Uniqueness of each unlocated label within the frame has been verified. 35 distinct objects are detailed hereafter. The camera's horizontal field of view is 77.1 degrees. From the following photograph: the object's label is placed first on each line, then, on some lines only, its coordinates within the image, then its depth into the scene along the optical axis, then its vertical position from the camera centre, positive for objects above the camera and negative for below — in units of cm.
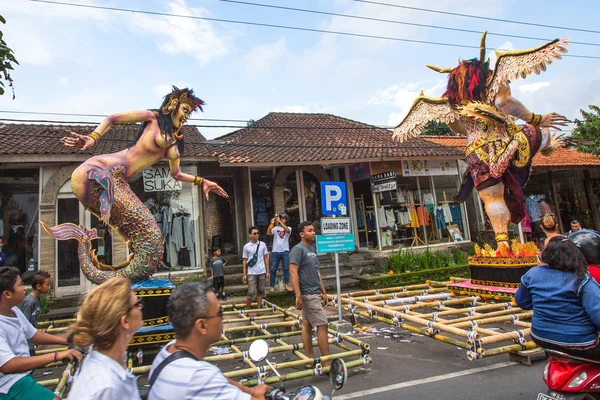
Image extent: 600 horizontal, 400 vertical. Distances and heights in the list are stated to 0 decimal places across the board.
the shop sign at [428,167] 1219 +197
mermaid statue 477 +90
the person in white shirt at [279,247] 874 -14
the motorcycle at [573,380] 252 -112
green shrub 1106 -100
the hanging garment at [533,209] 1395 +30
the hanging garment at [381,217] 1206 +46
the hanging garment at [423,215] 1262 +41
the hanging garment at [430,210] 1280 +57
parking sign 632 +64
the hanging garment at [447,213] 1298 +42
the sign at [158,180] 1002 +192
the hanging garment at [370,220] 1239 +40
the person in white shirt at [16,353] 243 -59
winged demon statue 671 +168
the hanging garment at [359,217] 1270 +54
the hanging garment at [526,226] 1313 -27
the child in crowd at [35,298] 425 -39
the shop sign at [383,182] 1132 +151
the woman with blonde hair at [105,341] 152 -36
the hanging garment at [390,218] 1226 +41
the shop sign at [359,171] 1204 +203
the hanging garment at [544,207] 1413 +32
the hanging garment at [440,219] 1287 +24
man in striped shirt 157 -48
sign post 610 +19
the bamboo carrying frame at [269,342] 362 -124
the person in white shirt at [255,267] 778 -50
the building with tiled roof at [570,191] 1532 +100
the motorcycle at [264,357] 191 -77
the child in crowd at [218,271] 863 -56
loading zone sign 620 +17
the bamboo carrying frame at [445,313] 408 -126
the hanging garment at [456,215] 1312 +32
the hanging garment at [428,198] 1282 +98
